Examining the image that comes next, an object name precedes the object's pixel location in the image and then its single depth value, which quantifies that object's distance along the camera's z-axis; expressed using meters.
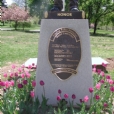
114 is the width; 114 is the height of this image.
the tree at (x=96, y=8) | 28.09
